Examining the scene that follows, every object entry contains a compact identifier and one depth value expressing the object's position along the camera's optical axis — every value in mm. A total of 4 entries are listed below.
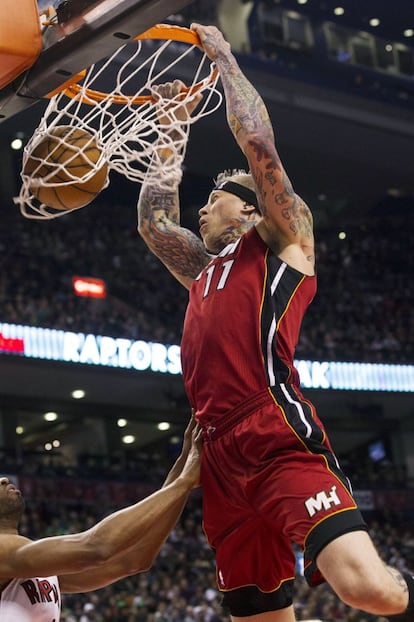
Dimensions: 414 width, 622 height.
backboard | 3643
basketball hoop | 4410
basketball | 4336
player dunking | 3324
